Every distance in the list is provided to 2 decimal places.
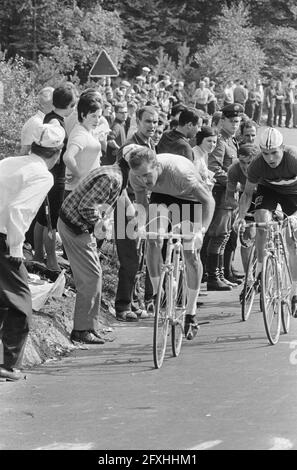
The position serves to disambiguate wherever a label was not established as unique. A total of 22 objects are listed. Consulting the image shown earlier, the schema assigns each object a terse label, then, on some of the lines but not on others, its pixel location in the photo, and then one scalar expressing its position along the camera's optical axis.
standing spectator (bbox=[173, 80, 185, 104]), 36.46
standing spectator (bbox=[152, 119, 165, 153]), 15.27
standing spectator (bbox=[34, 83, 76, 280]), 13.11
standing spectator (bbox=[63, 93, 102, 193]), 12.84
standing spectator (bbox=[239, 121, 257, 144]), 15.45
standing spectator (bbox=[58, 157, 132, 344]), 11.23
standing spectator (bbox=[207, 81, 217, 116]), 41.53
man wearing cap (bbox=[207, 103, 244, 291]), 15.34
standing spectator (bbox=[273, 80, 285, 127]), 50.41
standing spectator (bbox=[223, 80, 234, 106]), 42.31
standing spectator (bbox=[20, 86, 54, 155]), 12.82
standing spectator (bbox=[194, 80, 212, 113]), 40.50
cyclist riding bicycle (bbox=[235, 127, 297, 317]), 11.96
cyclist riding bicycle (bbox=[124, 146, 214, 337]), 11.02
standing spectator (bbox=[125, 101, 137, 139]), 23.67
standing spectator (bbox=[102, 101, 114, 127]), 21.80
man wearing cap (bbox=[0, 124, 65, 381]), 9.31
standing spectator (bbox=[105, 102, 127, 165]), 17.61
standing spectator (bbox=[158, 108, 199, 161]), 13.46
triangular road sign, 25.38
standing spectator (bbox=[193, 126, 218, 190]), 14.39
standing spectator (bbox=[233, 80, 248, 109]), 37.78
